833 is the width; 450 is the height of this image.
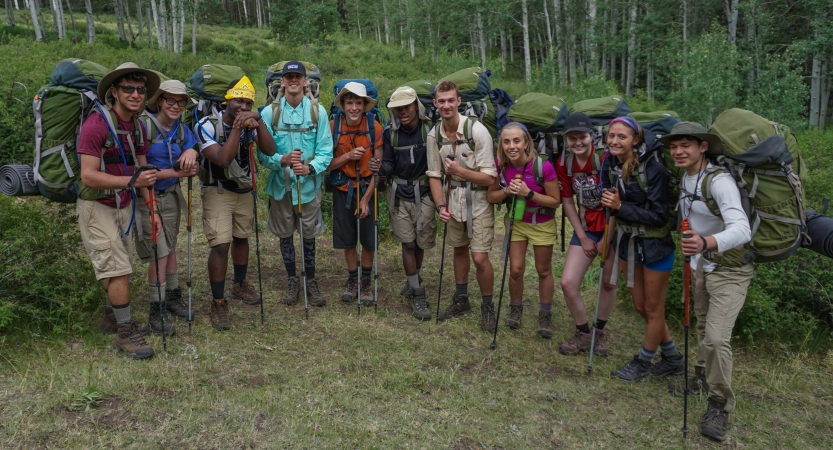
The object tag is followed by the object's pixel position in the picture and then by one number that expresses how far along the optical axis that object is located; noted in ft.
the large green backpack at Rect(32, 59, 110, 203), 15.03
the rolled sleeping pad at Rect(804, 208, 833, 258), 13.97
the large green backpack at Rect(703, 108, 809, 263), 13.19
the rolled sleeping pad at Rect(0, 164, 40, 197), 15.64
